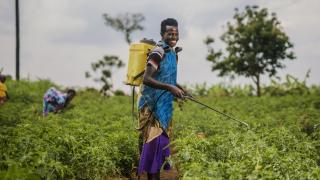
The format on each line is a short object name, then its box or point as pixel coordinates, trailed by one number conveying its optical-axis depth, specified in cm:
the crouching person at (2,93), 1368
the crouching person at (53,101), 1491
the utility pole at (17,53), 3525
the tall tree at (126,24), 4484
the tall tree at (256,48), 3403
